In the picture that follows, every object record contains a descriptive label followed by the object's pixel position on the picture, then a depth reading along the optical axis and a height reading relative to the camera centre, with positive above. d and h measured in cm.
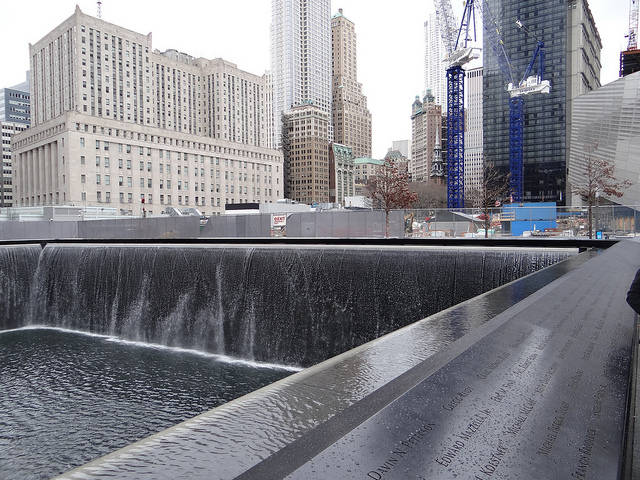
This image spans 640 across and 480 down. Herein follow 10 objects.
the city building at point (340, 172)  18812 +2230
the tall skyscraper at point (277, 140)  19192 +3563
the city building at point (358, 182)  19366 +1819
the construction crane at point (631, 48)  14762 +6030
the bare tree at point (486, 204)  2292 +160
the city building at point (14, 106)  17562 +4629
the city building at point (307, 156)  17825 +2702
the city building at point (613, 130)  4234 +925
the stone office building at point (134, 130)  8906 +2048
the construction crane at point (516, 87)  9912 +2825
